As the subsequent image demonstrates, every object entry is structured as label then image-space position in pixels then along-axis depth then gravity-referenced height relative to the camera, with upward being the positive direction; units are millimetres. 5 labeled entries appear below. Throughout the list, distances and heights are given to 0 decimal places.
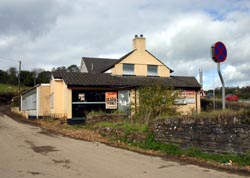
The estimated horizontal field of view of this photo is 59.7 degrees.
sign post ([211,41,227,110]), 7266 +1548
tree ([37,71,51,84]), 53837 +5324
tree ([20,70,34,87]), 52819 +5193
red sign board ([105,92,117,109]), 19580 -103
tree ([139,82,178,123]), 11492 -180
